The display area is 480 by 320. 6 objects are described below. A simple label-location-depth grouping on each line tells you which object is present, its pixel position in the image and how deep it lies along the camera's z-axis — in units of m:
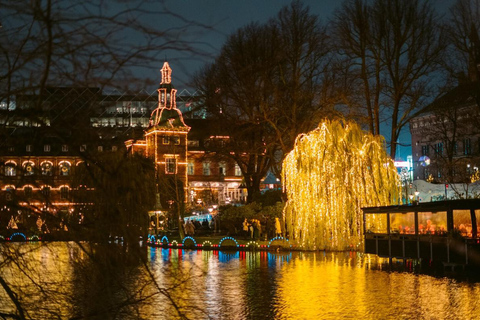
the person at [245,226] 47.83
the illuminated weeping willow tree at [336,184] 36.00
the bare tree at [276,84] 48.25
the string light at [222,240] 44.34
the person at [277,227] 45.36
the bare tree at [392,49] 43.88
